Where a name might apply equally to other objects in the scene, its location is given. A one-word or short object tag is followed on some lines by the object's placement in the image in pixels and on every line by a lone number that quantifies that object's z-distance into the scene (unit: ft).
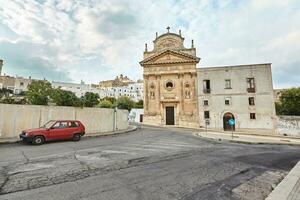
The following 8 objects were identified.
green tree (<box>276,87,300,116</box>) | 122.11
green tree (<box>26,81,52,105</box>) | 51.26
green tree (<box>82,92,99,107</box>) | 58.49
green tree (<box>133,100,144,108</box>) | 186.15
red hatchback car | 32.89
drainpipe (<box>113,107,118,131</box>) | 60.23
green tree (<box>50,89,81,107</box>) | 53.67
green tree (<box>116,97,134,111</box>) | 164.45
